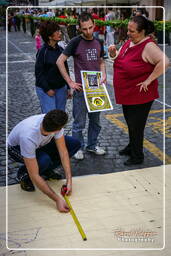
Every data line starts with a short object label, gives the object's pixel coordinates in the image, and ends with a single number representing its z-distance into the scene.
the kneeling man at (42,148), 2.63
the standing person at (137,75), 3.30
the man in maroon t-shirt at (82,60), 3.52
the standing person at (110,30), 12.26
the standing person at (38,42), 10.65
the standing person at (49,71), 3.57
